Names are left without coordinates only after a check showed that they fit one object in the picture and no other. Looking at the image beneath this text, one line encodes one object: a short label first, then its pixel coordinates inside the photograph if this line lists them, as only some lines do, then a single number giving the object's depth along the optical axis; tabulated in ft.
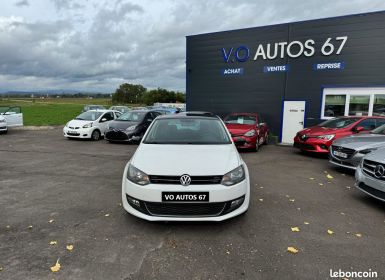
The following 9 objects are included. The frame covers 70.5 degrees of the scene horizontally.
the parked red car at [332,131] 29.84
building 39.88
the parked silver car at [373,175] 14.43
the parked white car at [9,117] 49.29
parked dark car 39.86
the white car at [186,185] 11.25
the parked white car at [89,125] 42.75
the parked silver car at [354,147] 21.02
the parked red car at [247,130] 33.37
